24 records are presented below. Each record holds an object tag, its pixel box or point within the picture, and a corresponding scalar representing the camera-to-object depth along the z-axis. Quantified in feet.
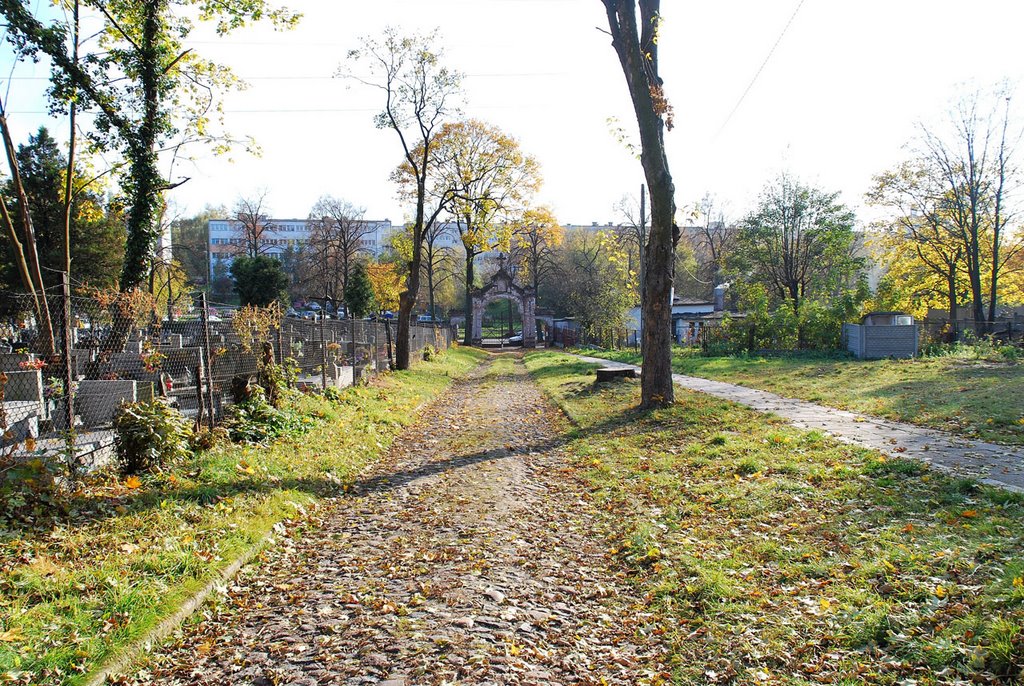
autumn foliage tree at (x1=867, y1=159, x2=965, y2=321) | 116.57
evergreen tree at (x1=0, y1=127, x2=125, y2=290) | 97.25
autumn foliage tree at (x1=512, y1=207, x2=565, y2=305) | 128.93
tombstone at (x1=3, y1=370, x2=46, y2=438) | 23.59
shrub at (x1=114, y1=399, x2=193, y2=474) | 22.88
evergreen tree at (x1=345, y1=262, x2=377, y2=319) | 155.67
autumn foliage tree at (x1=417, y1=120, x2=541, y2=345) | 95.96
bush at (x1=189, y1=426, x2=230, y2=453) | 27.43
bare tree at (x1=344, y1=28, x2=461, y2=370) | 79.97
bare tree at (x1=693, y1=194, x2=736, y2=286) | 219.37
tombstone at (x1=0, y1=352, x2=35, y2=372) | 32.02
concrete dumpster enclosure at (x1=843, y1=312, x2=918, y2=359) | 80.69
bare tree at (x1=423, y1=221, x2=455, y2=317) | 174.91
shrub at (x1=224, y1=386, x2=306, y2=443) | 31.58
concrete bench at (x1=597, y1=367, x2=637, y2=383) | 59.77
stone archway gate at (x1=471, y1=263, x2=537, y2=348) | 187.42
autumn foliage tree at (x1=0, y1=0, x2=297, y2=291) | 54.54
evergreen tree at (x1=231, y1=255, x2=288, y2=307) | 128.26
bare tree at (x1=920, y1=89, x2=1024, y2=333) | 106.73
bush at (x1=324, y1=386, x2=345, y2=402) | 45.21
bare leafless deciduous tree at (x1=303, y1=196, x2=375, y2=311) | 203.21
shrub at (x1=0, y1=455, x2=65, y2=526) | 17.46
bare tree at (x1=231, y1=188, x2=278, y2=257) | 211.94
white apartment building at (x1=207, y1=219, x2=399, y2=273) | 314.55
